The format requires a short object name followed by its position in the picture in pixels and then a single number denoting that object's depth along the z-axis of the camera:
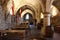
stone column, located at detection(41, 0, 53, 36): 4.13
